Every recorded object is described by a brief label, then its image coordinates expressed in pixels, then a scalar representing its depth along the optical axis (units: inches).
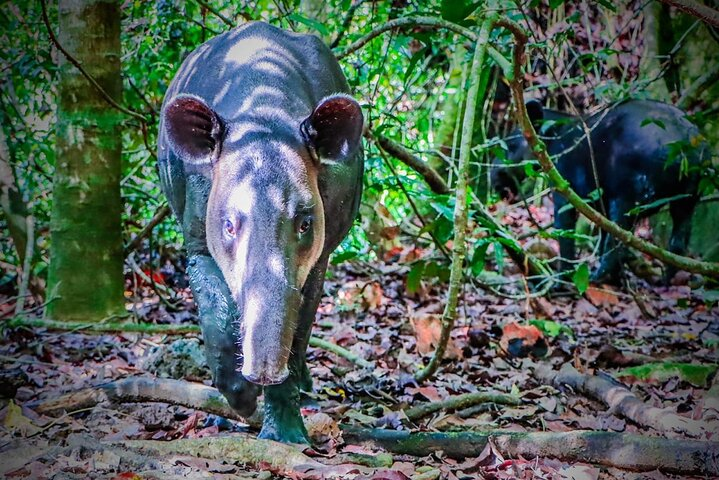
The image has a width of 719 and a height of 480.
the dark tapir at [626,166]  291.6
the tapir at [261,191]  108.4
